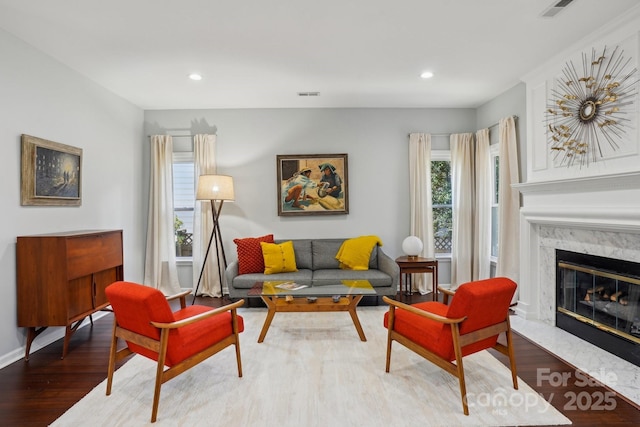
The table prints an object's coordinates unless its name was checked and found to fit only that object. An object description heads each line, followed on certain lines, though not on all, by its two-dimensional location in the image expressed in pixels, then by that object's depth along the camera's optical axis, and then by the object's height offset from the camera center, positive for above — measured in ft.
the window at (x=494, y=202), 15.88 +0.47
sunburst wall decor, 9.12 +3.08
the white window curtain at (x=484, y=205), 15.69 +0.35
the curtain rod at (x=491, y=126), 13.69 +3.92
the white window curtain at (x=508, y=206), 13.50 +0.25
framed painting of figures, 16.76 +1.63
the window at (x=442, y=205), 17.31 +0.40
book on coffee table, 11.58 -2.51
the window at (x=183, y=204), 17.10 +0.55
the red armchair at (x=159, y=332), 6.97 -2.60
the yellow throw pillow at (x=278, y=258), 14.75 -1.93
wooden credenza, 9.53 -1.82
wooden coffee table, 10.70 -2.75
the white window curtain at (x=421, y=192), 16.66 +1.03
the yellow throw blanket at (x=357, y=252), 15.26 -1.74
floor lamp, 14.94 +0.97
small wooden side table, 14.90 -2.35
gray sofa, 13.84 -2.53
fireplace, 9.05 -2.64
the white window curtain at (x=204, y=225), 16.37 -0.49
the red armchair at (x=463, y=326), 7.07 -2.55
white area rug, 6.83 -4.07
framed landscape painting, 9.98 +1.36
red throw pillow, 14.85 -1.84
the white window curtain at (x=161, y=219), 16.39 -0.19
